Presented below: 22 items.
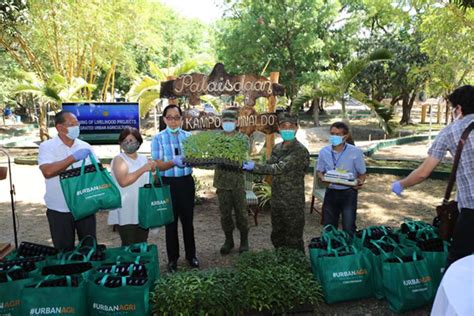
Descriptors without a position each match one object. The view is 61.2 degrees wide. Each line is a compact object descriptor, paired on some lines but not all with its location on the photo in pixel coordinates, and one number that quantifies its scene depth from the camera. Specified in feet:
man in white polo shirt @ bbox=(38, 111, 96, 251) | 12.37
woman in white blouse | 13.15
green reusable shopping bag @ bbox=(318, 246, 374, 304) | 12.03
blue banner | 26.63
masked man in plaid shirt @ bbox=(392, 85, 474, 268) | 10.04
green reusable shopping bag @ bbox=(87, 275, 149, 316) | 10.14
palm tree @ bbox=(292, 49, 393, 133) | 31.76
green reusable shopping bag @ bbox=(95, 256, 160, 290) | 11.29
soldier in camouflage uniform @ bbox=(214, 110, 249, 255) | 16.79
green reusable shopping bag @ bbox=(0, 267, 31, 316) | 10.08
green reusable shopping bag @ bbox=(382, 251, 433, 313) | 11.54
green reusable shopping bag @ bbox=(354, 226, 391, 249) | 13.12
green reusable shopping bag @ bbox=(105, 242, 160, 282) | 11.87
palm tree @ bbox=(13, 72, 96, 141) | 45.37
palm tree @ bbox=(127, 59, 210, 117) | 38.50
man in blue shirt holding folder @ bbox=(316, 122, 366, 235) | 15.40
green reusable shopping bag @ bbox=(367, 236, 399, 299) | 12.16
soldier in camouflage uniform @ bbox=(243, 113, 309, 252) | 13.74
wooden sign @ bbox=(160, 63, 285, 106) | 21.12
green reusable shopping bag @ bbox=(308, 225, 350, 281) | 12.50
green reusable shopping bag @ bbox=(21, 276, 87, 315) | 9.77
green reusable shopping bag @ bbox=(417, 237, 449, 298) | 11.95
